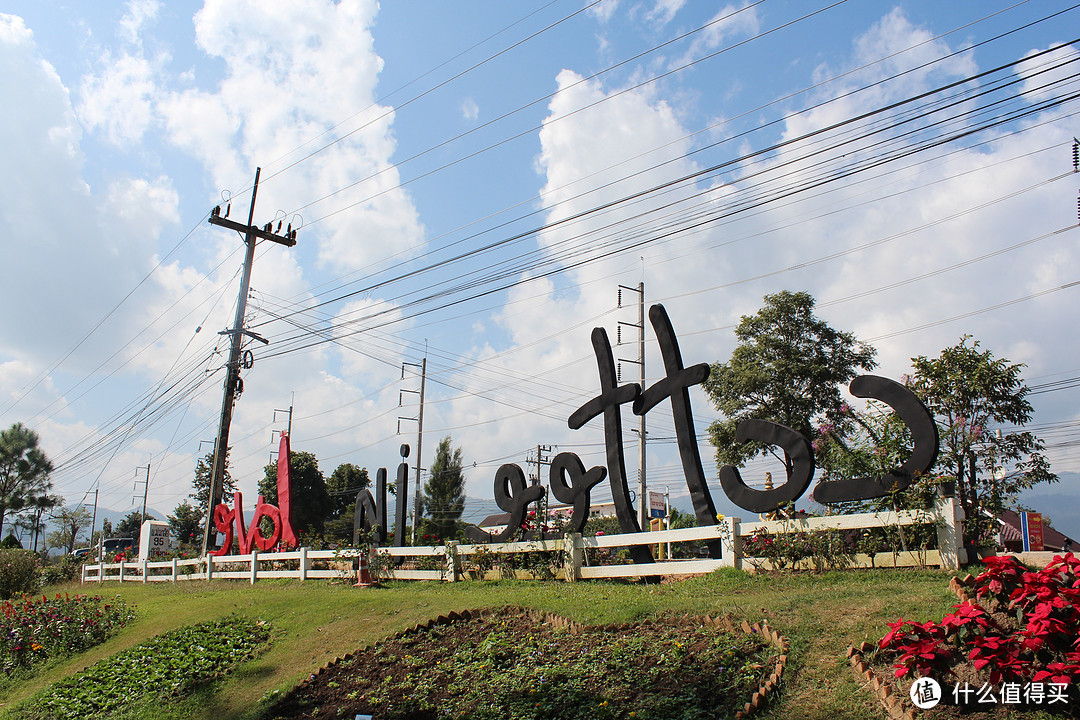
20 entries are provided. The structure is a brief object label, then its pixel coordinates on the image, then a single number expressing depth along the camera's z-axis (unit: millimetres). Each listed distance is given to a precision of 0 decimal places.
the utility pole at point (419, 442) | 43178
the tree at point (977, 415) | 17828
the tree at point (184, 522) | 67250
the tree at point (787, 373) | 29047
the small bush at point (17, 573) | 27625
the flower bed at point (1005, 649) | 5590
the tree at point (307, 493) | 61562
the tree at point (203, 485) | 63125
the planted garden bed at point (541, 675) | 7069
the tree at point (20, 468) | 56688
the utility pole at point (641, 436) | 31516
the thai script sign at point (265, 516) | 25281
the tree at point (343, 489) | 60781
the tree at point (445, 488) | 52372
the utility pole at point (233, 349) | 28047
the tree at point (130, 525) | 81125
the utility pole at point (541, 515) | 18172
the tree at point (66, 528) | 80062
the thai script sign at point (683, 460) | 11258
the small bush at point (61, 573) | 33875
